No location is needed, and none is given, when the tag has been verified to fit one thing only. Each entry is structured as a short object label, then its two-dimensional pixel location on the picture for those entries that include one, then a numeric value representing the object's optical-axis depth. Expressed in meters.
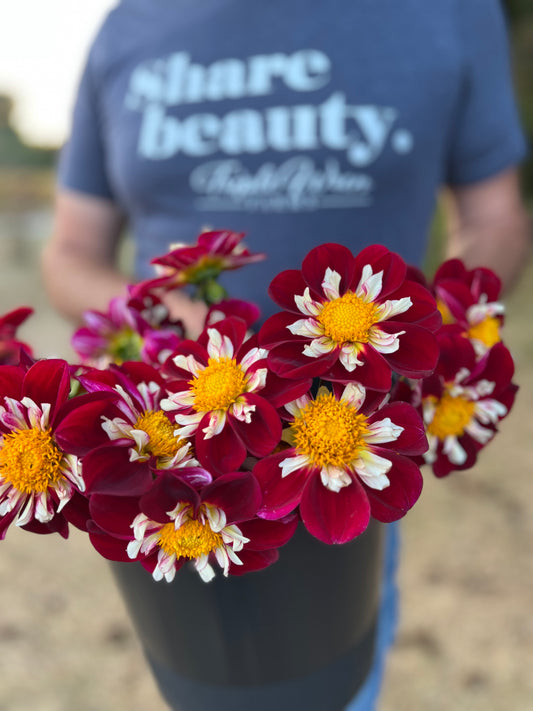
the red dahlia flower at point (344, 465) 0.26
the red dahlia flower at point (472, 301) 0.34
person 0.70
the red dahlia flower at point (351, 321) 0.26
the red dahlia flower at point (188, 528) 0.25
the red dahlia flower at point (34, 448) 0.26
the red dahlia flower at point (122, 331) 0.37
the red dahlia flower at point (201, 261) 0.34
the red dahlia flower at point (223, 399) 0.26
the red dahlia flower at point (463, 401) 0.32
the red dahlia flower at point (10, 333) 0.36
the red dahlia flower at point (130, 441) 0.25
